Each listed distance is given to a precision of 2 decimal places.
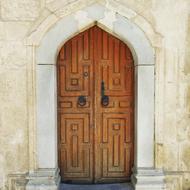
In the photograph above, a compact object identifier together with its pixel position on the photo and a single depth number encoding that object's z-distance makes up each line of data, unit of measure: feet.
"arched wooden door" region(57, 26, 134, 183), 13.85
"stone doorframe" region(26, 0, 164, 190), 12.38
